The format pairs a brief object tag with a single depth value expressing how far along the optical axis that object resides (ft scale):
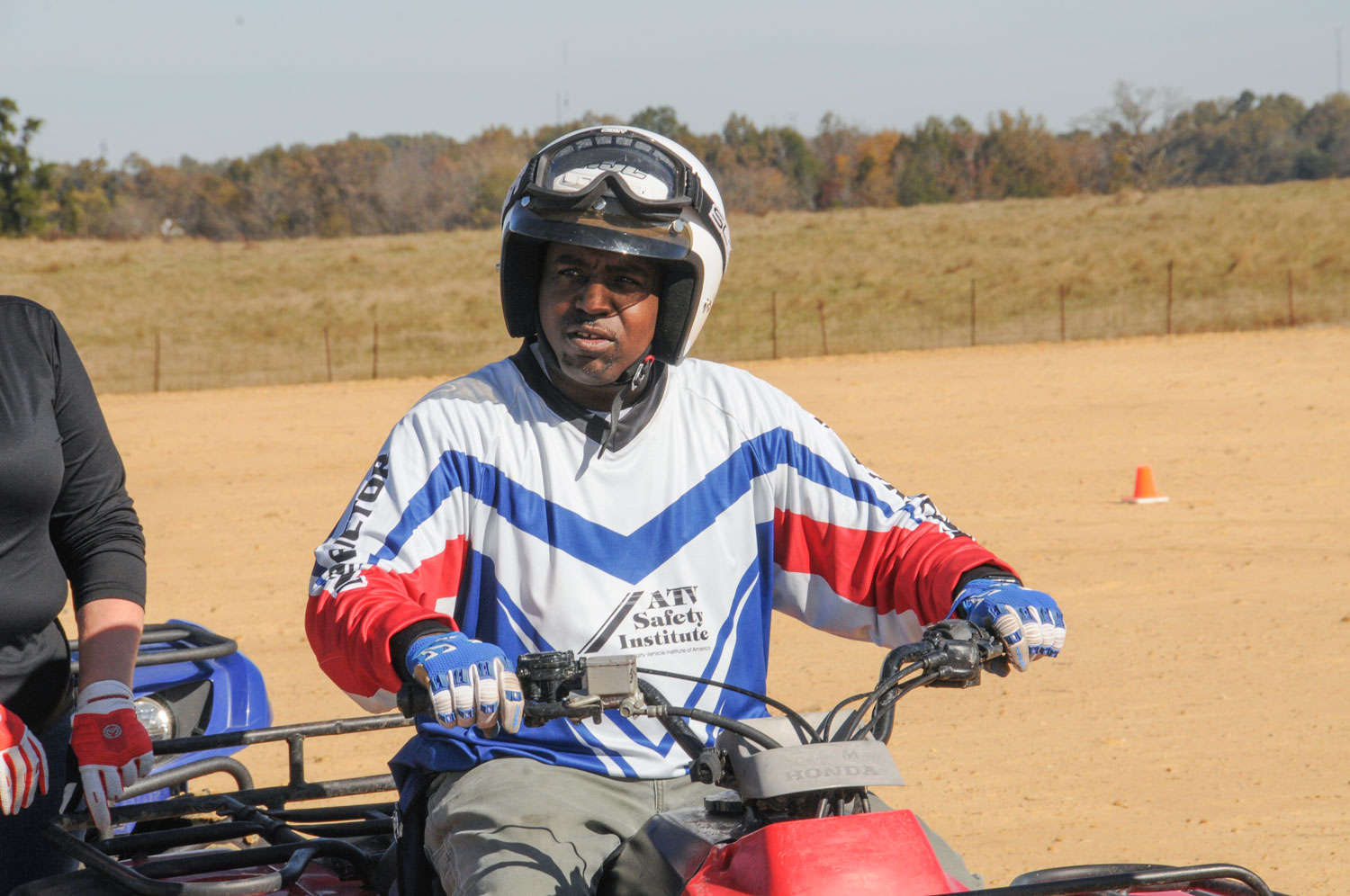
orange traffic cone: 41.68
